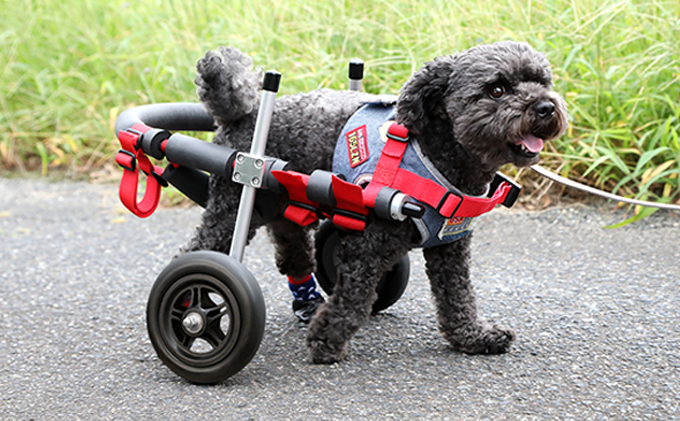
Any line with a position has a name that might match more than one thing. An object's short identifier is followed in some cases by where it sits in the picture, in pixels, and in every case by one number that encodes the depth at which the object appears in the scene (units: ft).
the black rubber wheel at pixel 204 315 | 7.79
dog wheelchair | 7.77
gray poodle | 7.37
